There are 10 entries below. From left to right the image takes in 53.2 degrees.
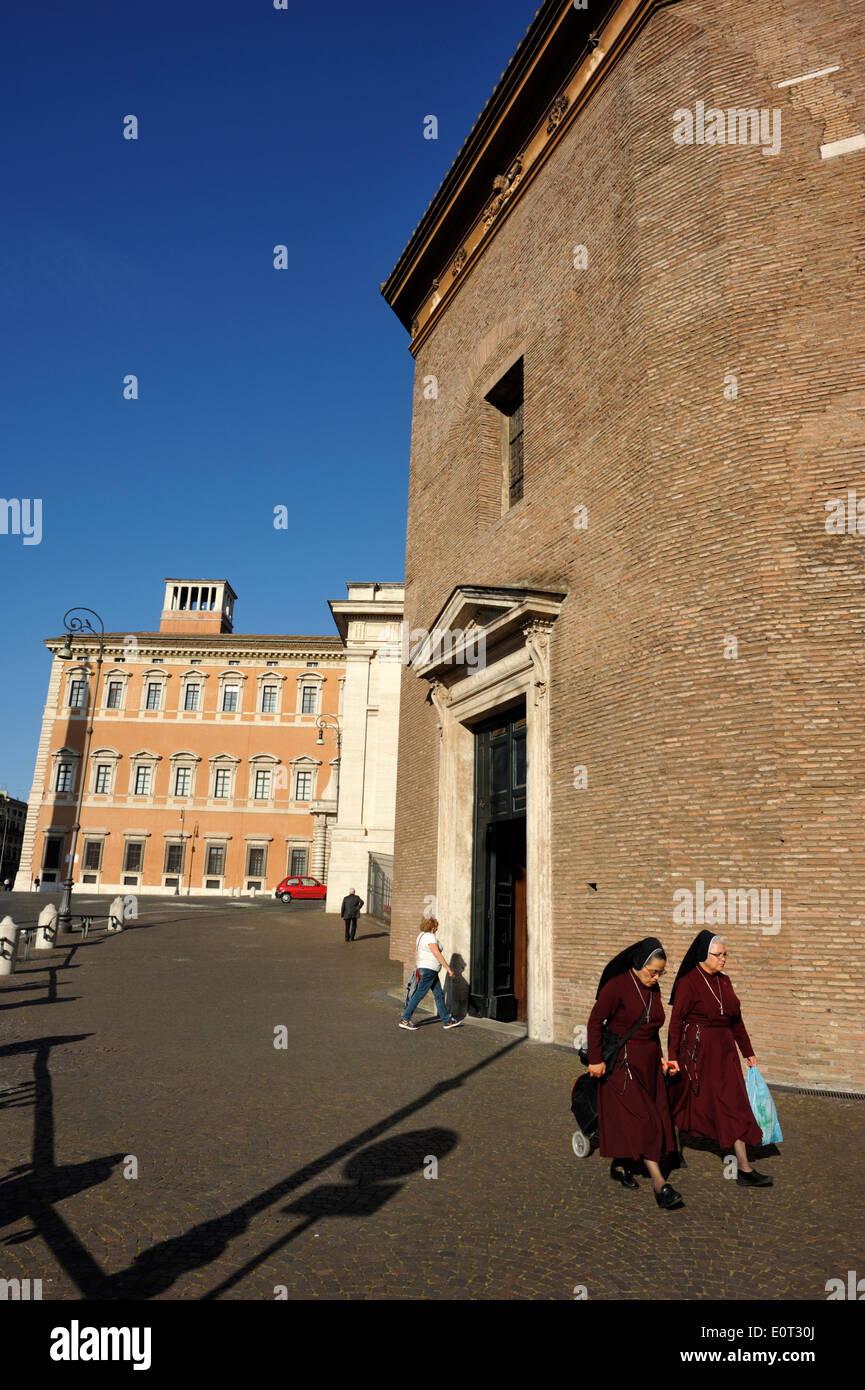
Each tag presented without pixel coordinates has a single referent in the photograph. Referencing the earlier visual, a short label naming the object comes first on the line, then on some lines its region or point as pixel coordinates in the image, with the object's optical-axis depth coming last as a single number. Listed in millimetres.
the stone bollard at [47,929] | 18703
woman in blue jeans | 11016
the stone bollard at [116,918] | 24188
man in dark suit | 22828
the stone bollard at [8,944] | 14812
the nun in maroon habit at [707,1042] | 5746
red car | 45156
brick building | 8359
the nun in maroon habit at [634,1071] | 5328
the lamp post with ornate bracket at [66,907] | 22203
